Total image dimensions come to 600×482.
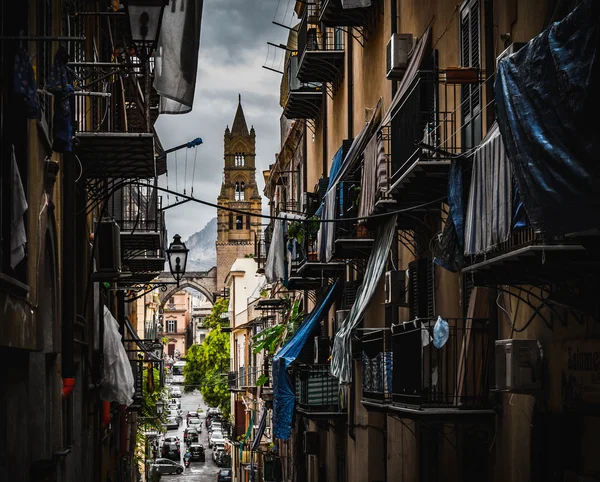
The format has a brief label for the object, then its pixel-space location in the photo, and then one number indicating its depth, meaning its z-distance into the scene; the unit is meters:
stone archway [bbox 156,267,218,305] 141.62
